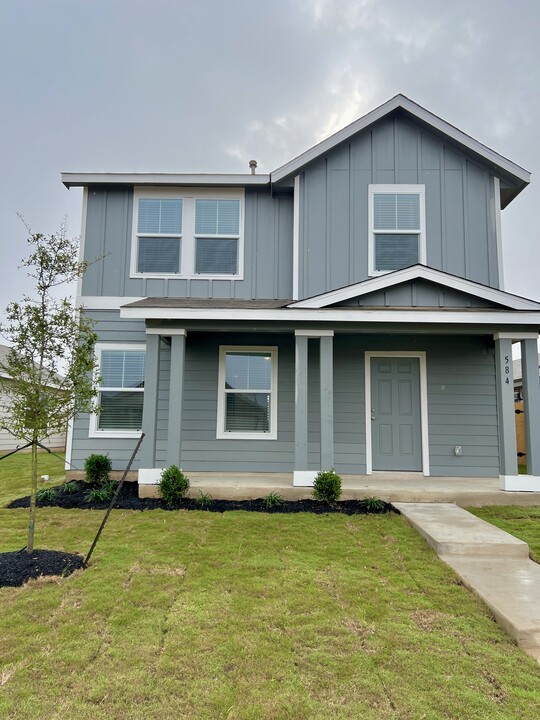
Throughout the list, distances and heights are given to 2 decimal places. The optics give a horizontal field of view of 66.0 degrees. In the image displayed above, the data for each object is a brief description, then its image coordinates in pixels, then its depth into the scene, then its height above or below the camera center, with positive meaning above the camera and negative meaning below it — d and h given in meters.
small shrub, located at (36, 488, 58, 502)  6.01 -1.23
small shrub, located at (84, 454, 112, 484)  6.85 -0.95
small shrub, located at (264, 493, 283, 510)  5.64 -1.20
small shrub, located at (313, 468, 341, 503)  5.71 -1.01
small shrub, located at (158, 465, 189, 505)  5.75 -1.02
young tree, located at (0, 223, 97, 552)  3.75 +0.54
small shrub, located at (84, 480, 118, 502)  5.99 -1.21
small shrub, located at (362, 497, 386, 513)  5.51 -1.21
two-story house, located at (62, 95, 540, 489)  7.17 +2.38
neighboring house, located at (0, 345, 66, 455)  14.27 -1.20
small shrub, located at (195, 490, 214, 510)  5.66 -1.22
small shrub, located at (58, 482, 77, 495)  6.42 -1.21
